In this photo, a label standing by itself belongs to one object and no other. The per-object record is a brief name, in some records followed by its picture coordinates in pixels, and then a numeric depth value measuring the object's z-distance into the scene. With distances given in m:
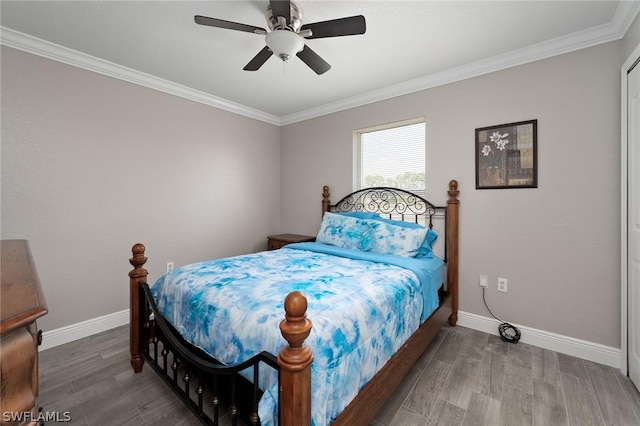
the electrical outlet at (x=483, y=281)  2.59
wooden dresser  0.53
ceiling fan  1.60
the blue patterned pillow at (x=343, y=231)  2.86
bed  1.09
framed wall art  2.36
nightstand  3.63
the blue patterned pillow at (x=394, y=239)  2.54
